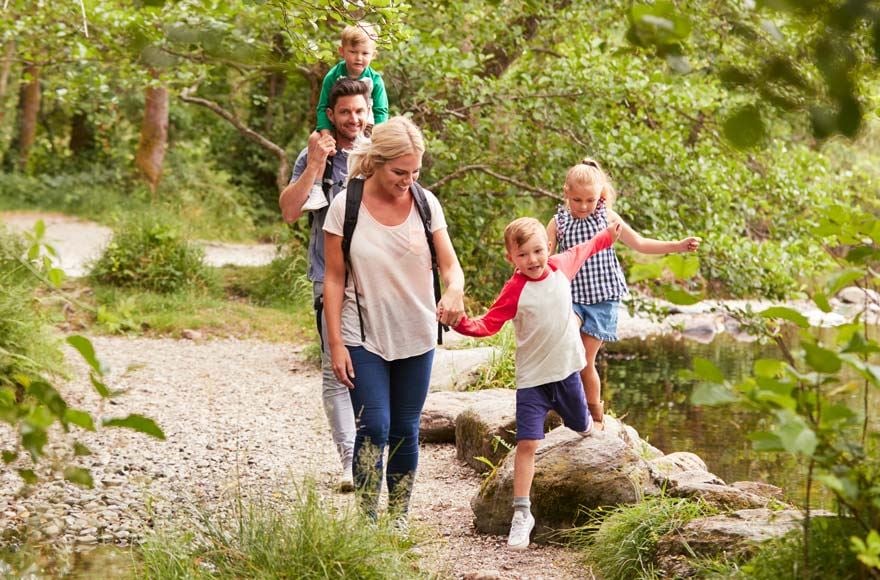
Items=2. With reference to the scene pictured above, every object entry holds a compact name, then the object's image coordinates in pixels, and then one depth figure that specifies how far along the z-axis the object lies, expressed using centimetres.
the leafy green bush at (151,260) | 1229
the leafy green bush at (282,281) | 1199
